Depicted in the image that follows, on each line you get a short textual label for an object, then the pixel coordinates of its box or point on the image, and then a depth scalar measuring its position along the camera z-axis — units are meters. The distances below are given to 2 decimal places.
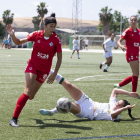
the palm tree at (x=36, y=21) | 121.65
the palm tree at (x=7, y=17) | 87.94
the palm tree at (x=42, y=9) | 82.44
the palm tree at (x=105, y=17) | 82.12
